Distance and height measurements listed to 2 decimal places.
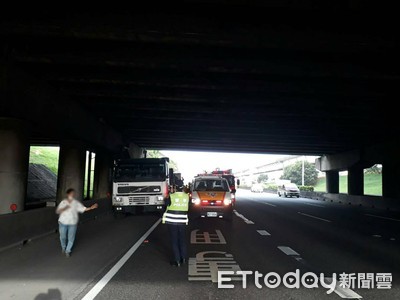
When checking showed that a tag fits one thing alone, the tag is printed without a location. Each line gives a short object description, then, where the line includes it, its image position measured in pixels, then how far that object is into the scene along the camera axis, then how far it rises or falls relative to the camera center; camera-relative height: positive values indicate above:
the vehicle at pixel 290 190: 48.22 -1.06
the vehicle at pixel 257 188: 72.51 -1.40
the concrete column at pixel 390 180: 31.36 +0.54
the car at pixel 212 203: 14.64 -0.98
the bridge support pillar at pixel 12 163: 11.54 +0.32
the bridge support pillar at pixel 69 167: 19.17 +0.42
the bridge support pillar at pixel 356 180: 37.53 +0.50
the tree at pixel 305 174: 90.25 +2.39
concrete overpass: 8.60 +3.52
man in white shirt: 8.25 -1.01
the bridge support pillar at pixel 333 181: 44.28 +0.37
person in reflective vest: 7.60 -0.93
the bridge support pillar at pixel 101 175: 26.70 +0.03
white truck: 16.47 -0.73
